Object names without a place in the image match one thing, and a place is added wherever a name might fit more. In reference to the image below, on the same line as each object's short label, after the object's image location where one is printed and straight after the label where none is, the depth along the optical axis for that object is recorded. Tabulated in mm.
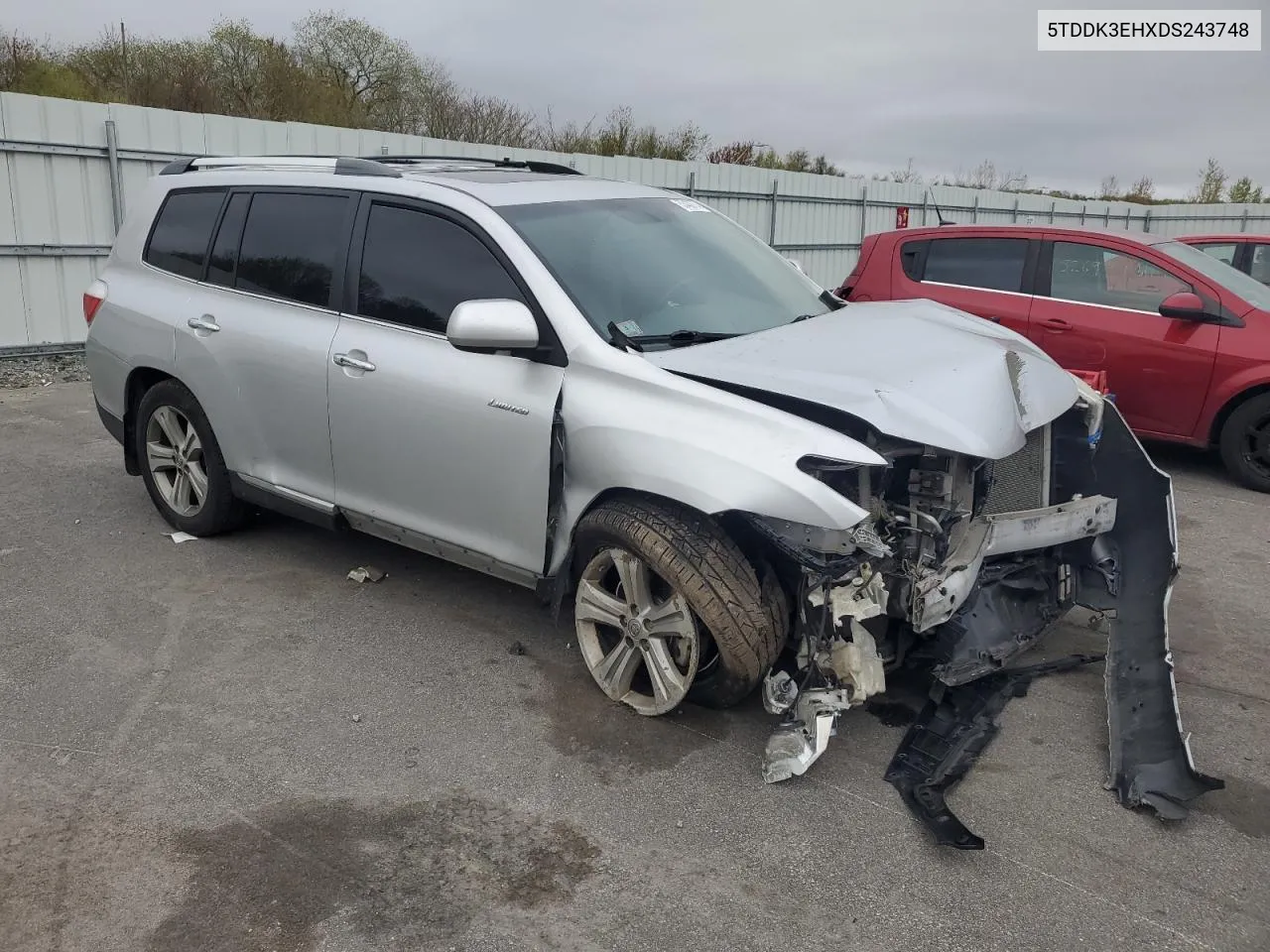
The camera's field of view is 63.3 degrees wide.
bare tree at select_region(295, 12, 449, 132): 24766
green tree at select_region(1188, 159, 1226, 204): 34875
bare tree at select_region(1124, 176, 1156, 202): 36594
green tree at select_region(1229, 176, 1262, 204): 33603
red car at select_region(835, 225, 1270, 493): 6883
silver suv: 3352
